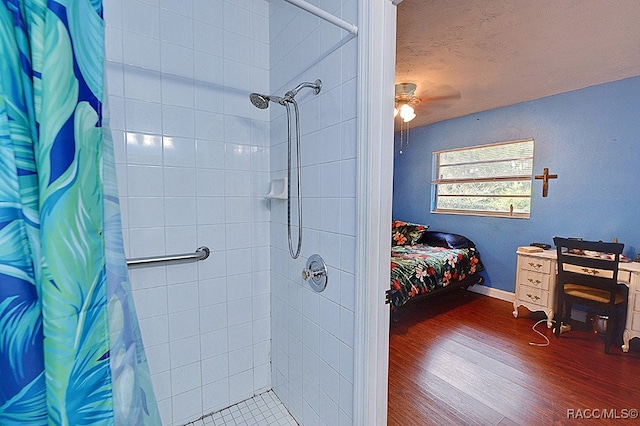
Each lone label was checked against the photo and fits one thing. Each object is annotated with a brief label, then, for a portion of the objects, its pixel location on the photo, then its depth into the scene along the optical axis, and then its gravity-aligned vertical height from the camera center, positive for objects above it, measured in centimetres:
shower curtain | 43 -5
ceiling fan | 298 +121
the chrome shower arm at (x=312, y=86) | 128 +52
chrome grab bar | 140 -34
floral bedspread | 281 -81
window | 356 +27
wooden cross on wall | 327 +23
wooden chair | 235 -72
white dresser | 241 -88
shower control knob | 132 -37
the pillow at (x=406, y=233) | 415 -54
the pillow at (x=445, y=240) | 390 -61
